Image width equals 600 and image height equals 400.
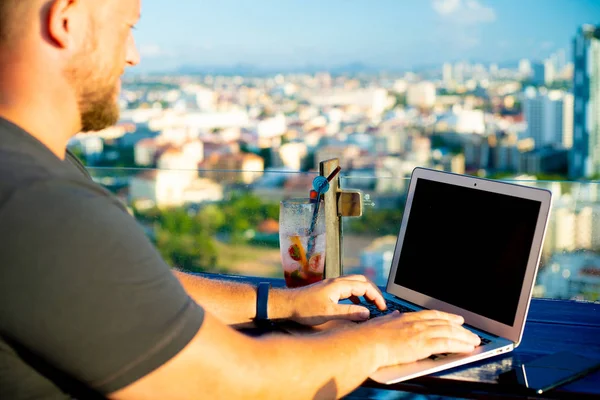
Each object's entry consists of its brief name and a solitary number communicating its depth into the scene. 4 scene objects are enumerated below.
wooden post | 1.74
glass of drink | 1.59
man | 0.79
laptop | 1.28
